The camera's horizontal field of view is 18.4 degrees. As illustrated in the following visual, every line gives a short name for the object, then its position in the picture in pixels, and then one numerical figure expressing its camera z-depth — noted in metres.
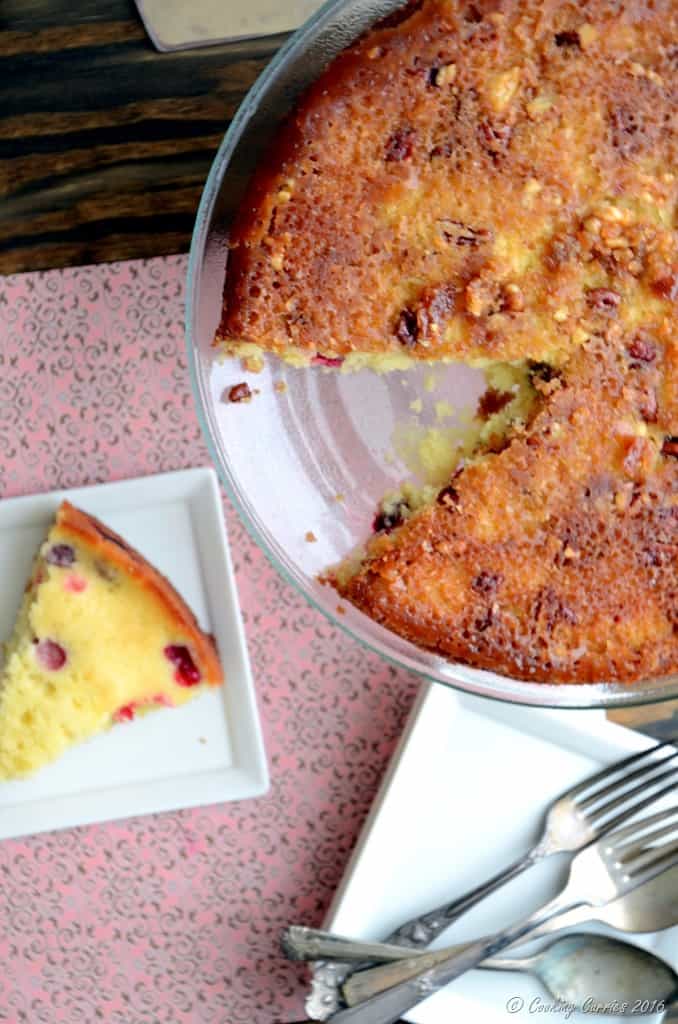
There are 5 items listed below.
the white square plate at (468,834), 0.89
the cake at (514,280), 0.76
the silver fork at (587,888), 0.87
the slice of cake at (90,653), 0.89
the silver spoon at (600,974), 0.89
